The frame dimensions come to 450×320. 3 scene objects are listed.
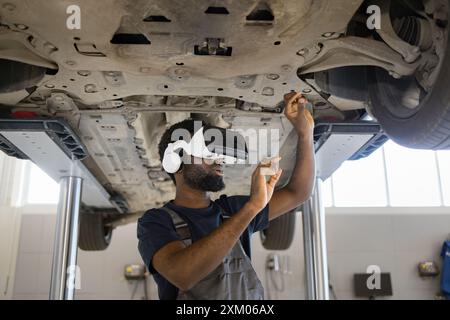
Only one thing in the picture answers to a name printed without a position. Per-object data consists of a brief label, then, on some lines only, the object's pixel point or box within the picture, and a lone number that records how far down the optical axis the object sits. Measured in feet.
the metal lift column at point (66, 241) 9.20
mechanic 4.14
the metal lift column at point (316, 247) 9.52
